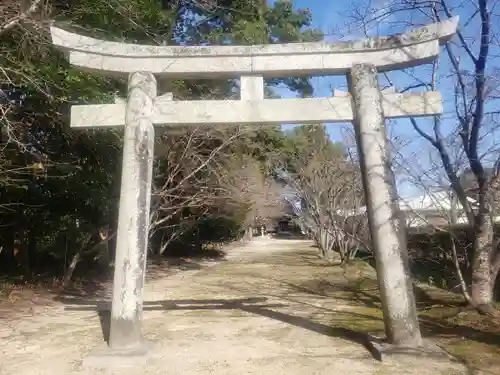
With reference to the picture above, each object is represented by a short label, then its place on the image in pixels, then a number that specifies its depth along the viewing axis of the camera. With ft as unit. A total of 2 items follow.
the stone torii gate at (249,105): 17.57
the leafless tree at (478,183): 22.06
